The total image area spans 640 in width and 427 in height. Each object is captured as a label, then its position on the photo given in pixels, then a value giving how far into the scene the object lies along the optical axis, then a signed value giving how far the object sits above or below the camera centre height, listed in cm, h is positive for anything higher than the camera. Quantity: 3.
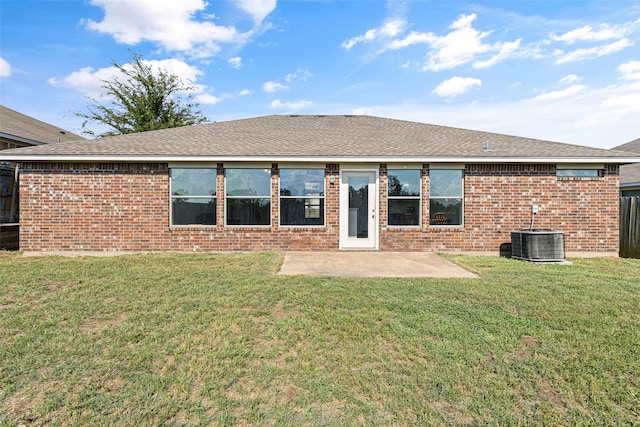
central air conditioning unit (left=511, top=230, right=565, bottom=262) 748 -80
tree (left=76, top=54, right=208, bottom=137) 2277 +823
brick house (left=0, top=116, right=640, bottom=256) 842 +43
